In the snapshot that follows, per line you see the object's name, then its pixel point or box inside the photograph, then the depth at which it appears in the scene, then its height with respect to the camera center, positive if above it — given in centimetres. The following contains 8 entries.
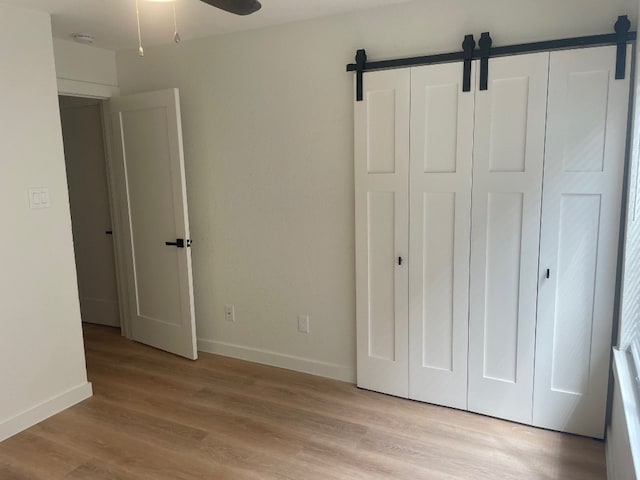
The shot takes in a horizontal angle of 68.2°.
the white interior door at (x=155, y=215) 346 -26
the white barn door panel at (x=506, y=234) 244 -32
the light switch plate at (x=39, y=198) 273 -8
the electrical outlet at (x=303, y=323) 332 -101
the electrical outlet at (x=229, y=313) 364 -102
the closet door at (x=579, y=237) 229 -32
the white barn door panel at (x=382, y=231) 277 -32
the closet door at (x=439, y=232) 262 -32
